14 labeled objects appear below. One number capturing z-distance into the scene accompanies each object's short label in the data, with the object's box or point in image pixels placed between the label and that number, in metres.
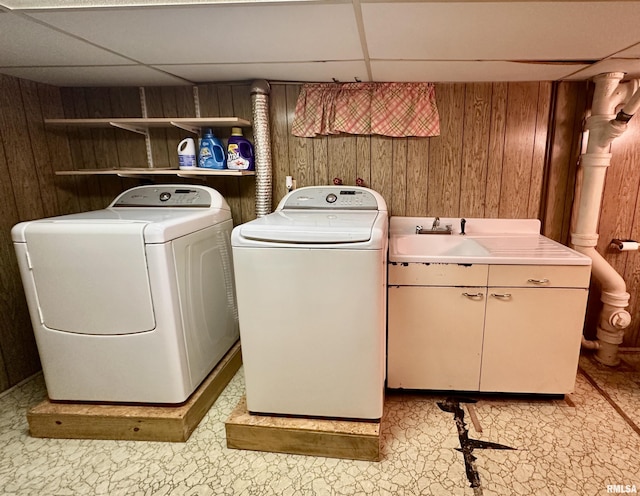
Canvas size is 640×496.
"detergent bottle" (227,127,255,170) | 2.26
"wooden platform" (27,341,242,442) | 1.71
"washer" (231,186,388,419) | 1.47
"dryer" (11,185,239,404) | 1.58
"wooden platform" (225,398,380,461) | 1.59
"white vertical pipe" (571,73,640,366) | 1.99
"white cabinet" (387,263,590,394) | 1.78
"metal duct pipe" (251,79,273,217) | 2.18
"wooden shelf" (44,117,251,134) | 2.09
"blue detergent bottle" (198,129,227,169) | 2.27
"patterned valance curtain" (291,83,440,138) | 2.22
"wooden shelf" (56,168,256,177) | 2.19
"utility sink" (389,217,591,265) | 1.77
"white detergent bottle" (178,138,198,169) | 2.25
